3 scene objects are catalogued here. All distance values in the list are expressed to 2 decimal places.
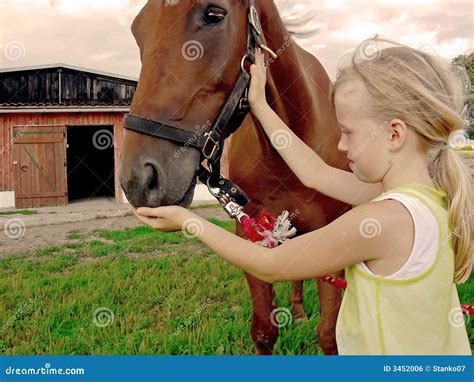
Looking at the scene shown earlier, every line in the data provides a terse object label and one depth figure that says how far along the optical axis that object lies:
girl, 1.13
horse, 1.45
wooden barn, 9.41
